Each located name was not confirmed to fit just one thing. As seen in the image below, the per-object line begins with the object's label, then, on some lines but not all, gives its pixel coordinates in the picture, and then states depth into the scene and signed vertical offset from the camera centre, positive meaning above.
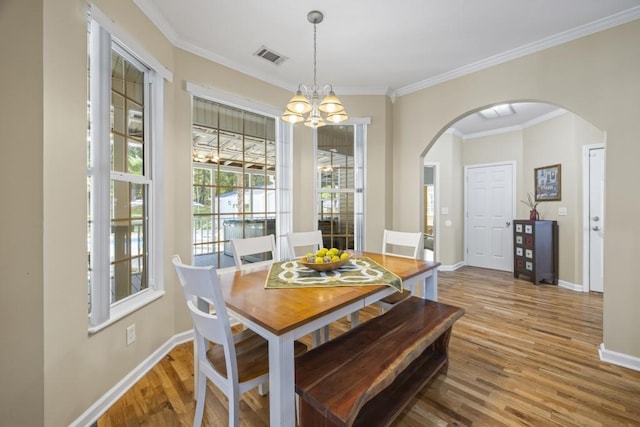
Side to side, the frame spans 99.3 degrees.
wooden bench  1.14 -0.76
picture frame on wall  4.32 +0.49
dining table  1.13 -0.45
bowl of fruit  1.85 -0.33
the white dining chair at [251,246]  2.12 -0.28
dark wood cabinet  4.27 -0.61
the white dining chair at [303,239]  2.60 -0.27
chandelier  1.84 +0.73
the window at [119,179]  1.72 +0.23
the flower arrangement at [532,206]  4.52 +0.12
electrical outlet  1.92 -0.87
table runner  1.63 -0.42
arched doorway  3.96 +0.92
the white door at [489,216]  5.07 -0.06
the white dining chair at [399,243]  2.29 -0.29
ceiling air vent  2.67 +1.60
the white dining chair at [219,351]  1.18 -0.75
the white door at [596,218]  3.72 -0.07
